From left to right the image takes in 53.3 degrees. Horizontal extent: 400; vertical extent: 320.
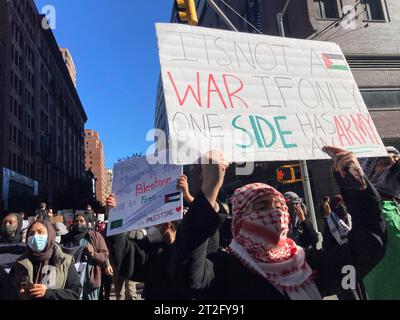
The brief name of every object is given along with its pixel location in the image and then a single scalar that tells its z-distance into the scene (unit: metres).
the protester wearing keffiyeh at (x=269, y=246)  1.98
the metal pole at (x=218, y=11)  7.72
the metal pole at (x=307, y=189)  8.17
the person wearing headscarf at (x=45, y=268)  3.18
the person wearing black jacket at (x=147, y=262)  2.74
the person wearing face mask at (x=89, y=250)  4.71
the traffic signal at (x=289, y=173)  9.73
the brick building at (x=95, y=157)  150.50
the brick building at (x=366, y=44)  17.56
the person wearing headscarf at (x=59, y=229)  8.22
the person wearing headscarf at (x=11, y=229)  5.21
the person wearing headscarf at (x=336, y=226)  3.95
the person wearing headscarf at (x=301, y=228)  5.44
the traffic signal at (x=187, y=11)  7.65
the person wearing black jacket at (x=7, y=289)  3.13
